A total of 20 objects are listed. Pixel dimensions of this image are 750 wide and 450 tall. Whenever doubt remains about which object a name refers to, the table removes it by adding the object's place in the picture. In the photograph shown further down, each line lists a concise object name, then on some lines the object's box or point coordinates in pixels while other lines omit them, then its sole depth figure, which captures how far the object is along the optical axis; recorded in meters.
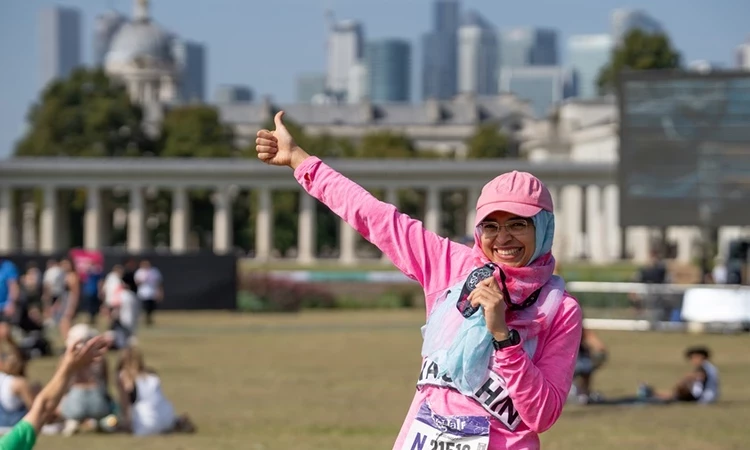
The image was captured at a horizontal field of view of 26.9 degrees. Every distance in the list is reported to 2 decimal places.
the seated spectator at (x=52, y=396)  5.93
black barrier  39.69
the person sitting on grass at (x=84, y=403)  14.29
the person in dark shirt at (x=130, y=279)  27.38
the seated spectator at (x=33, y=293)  25.25
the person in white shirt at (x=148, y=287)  32.06
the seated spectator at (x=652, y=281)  31.95
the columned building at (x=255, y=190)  88.94
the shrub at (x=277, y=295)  42.09
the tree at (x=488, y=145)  124.75
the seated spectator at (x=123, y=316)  23.56
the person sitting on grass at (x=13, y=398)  12.14
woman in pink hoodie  4.58
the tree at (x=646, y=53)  100.31
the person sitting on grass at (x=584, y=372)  17.61
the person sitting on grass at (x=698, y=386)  17.80
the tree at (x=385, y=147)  116.75
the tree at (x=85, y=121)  111.25
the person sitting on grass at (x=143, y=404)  14.19
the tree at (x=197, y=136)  113.94
